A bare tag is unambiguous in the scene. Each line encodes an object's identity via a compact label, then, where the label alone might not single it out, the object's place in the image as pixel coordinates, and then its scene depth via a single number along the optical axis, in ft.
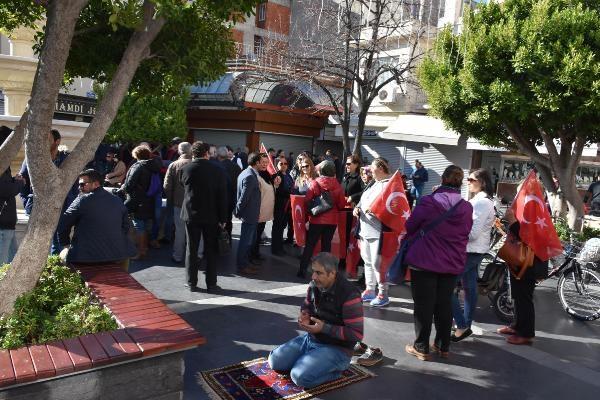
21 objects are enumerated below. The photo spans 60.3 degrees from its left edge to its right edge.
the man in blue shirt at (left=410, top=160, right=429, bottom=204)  54.19
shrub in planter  11.20
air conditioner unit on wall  71.24
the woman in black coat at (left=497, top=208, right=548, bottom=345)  17.01
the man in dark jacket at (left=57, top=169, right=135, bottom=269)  14.87
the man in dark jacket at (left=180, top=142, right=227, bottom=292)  19.61
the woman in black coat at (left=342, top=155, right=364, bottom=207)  25.90
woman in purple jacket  14.84
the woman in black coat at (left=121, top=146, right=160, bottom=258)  24.07
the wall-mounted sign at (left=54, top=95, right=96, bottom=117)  63.93
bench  9.37
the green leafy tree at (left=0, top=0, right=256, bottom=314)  11.24
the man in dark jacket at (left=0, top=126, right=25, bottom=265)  16.31
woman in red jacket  22.07
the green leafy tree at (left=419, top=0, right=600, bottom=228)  26.76
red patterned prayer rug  12.69
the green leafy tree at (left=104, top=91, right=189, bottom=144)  68.80
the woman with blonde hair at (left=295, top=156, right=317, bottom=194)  24.59
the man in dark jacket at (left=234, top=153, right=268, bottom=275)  23.02
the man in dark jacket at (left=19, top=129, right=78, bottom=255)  17.67
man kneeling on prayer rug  12.51
